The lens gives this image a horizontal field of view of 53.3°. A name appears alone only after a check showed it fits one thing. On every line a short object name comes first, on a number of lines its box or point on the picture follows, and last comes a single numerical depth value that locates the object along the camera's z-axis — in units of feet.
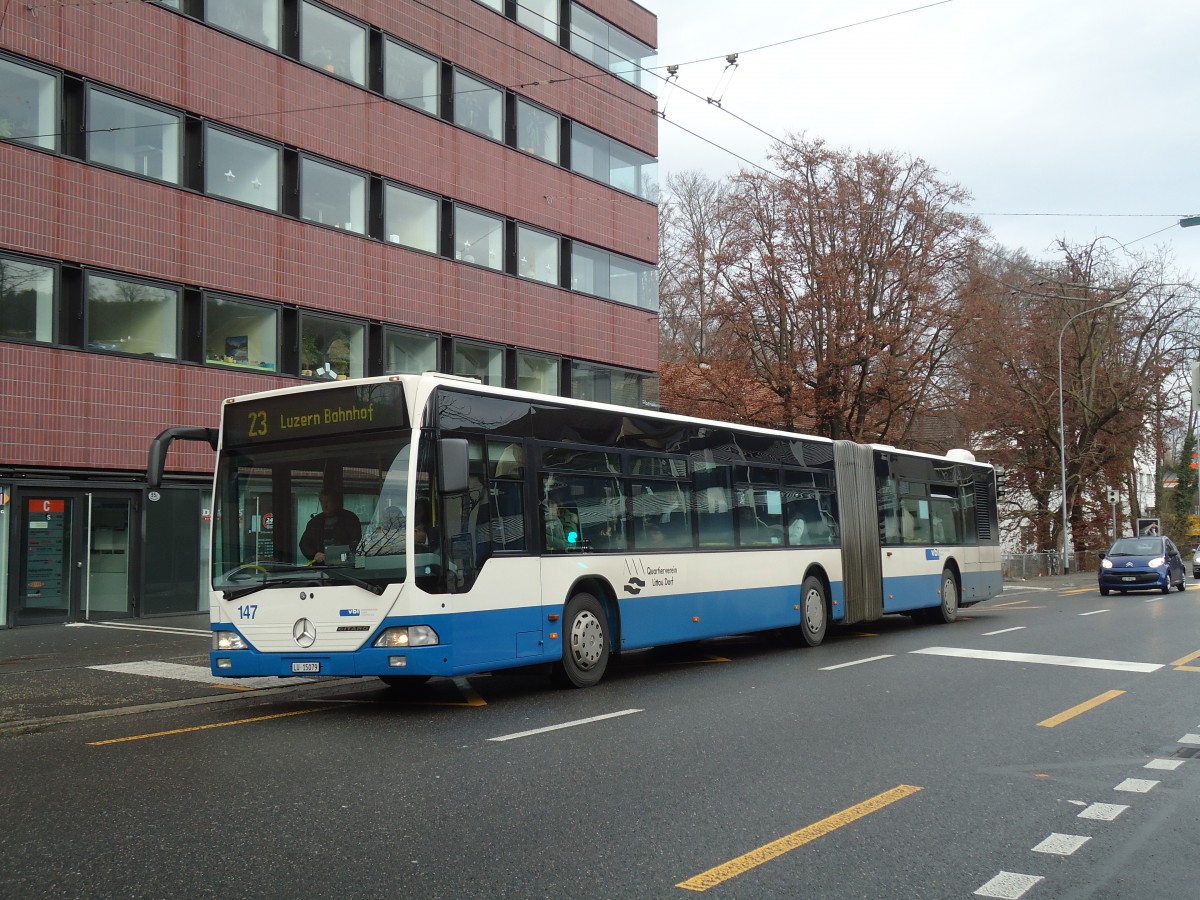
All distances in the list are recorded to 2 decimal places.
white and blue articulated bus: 33.01
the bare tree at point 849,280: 128.47
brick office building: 68.39
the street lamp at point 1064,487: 146.77
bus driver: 33.37
